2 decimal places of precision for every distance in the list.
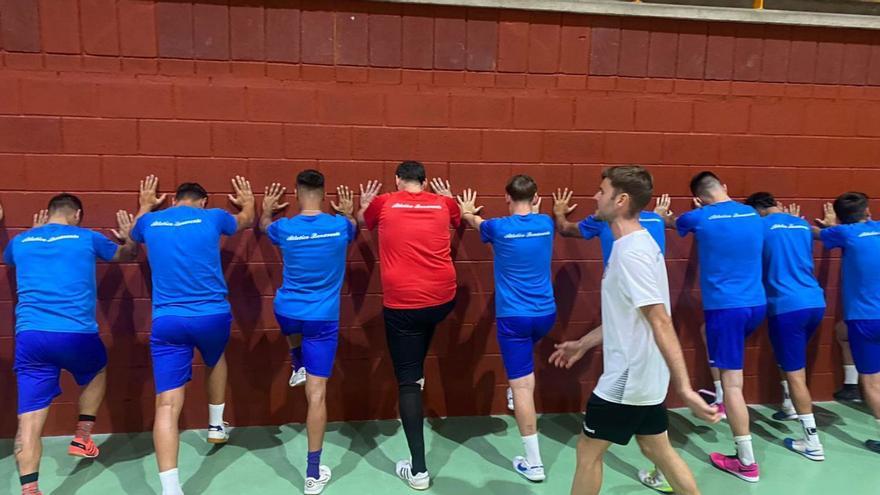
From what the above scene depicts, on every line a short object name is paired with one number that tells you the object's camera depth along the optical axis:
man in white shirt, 2.71
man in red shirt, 3.87
